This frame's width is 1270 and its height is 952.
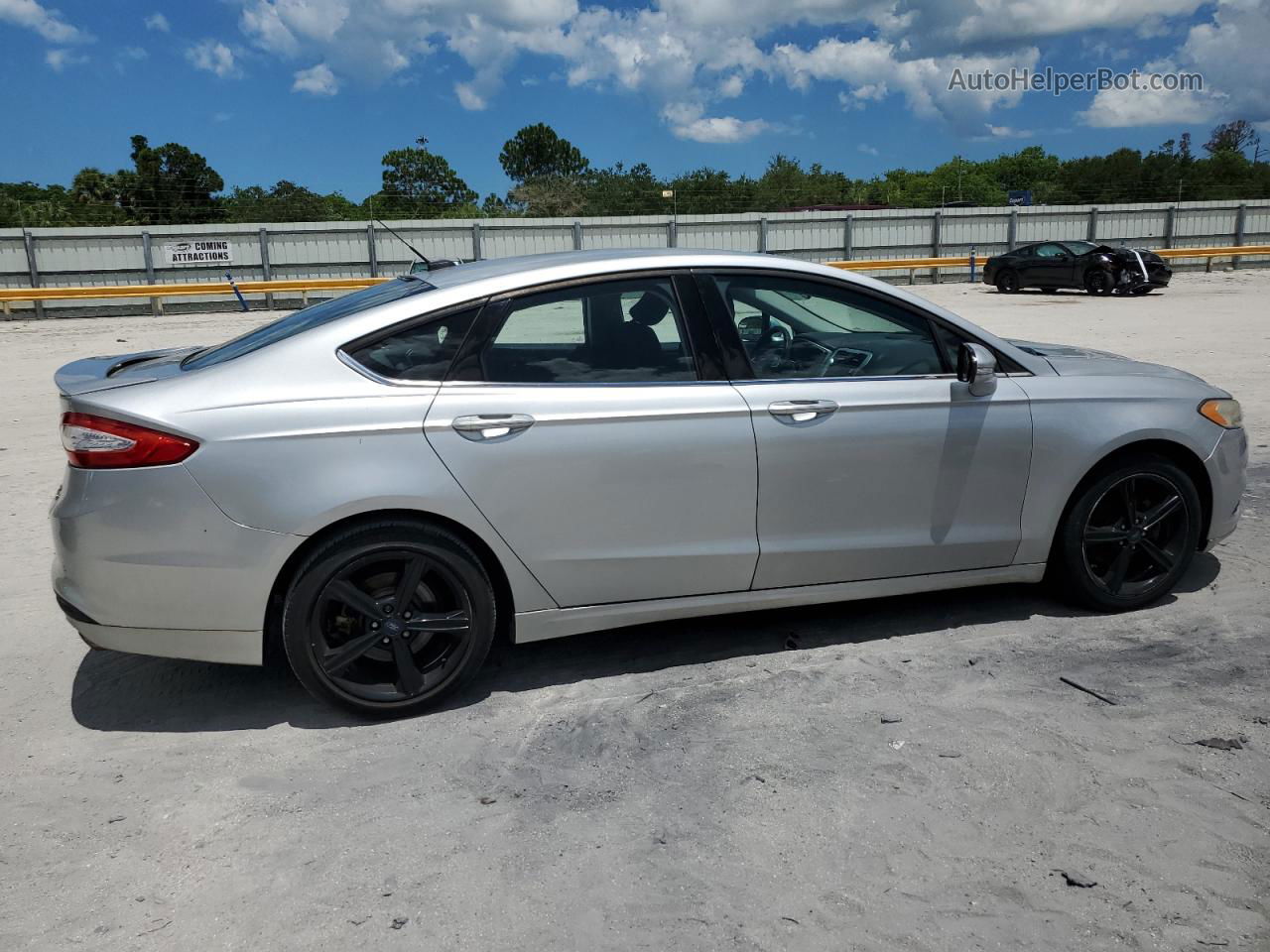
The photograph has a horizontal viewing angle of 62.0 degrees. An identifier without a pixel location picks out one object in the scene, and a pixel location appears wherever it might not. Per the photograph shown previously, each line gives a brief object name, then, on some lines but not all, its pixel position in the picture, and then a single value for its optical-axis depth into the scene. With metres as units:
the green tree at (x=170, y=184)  34.69
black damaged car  24.22
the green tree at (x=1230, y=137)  76.25
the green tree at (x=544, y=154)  97.12
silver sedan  3.57
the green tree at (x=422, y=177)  78.88
